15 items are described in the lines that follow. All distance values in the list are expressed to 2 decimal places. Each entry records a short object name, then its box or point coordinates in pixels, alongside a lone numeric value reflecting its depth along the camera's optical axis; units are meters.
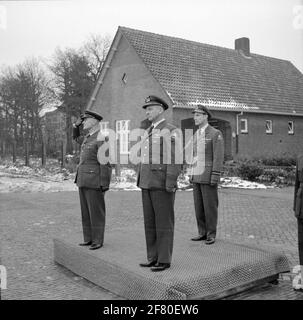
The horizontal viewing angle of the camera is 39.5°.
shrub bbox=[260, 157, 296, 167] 20.30
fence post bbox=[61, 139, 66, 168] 26.82
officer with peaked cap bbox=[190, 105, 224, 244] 6.04
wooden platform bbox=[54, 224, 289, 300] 4.07
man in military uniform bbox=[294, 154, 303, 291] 4.54
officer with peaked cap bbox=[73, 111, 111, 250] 5.57
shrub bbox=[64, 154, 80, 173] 25.25
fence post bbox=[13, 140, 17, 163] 34.75
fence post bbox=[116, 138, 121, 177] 20.30
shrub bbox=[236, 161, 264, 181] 17.33
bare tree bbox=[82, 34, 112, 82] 45.09
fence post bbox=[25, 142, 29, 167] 30.14
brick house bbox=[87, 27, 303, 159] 22.19
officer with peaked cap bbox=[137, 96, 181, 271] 4.56
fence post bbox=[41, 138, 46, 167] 30.36
